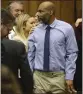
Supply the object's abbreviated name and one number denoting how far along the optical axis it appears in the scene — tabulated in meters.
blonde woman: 8.80
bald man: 8.48
